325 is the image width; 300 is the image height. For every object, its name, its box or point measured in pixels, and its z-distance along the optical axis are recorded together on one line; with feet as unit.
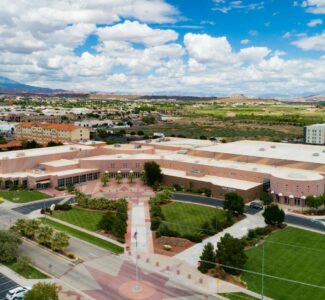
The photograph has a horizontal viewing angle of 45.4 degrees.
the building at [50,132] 502.38
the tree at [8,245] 166.50
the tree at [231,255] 155.84
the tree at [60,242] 175.52
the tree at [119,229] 194.18
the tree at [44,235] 183.73
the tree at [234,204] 226.79
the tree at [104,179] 308.60
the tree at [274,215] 209.77
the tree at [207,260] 159.33
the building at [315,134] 547.90
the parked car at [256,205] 248.52
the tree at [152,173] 300.20
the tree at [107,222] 202.28
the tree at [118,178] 314.55
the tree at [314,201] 235.81
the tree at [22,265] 159.63
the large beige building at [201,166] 262.47
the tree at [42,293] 123.85
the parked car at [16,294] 136.55
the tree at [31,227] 193.36
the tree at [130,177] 317.01
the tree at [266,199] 249.75
